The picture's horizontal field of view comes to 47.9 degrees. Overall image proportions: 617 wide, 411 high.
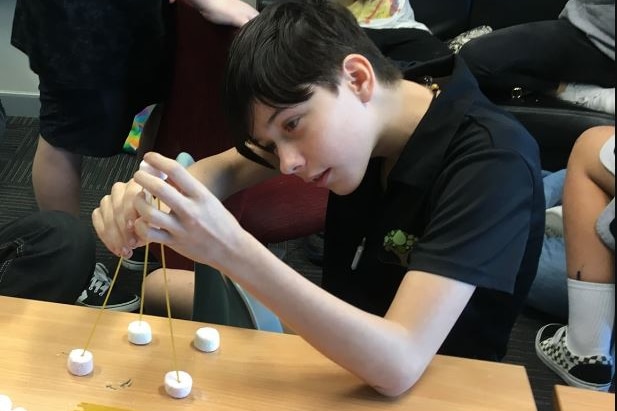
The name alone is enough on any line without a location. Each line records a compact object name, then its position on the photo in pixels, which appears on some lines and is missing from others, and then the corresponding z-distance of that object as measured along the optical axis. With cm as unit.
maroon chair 137
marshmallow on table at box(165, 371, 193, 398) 75
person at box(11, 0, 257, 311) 145
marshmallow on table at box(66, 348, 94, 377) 78
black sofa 209
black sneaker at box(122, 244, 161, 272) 200
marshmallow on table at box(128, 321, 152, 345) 83
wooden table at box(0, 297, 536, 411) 75
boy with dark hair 75
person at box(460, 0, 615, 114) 209
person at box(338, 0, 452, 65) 228
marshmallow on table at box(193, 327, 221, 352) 82
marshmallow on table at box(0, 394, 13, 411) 72
